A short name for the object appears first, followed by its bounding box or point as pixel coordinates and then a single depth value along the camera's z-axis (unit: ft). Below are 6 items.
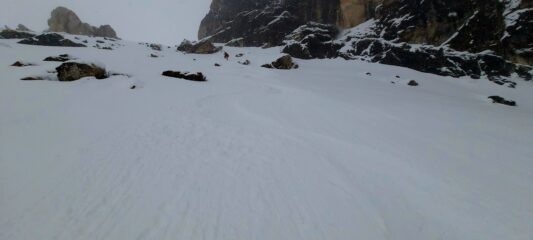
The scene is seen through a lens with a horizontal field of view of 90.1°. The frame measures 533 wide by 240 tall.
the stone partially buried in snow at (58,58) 62.71
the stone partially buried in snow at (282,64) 99.19
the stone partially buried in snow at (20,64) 53.46
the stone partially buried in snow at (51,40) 133.62
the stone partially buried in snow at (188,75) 53.72
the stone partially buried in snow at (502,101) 57.68
